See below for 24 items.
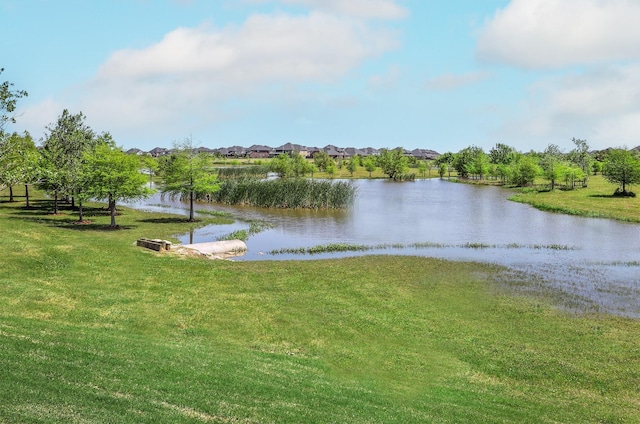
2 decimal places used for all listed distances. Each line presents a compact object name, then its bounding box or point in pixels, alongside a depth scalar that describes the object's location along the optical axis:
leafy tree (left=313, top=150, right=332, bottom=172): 177.68
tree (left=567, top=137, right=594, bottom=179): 133.88
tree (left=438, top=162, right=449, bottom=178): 171.99
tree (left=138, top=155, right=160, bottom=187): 98.66
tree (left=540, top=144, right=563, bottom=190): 102.05
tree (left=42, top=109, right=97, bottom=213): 50.00
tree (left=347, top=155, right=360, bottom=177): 168.91
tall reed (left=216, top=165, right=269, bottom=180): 113.28
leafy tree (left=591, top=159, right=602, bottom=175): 153.25
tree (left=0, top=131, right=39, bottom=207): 30.04
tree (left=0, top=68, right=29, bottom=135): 31.75
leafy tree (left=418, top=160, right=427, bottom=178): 175.50
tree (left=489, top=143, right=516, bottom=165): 168.43
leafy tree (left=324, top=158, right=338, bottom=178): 158.25
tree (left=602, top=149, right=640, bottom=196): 83.62
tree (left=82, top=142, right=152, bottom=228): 47.25
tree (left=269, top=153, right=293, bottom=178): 138.62
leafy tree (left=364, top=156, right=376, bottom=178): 167.50
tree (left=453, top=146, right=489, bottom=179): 148.12
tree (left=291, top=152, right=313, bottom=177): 142.39
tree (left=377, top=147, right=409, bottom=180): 158.45
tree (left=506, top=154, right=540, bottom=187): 115.69
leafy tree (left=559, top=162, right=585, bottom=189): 102.75
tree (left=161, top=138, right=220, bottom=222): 56.69
